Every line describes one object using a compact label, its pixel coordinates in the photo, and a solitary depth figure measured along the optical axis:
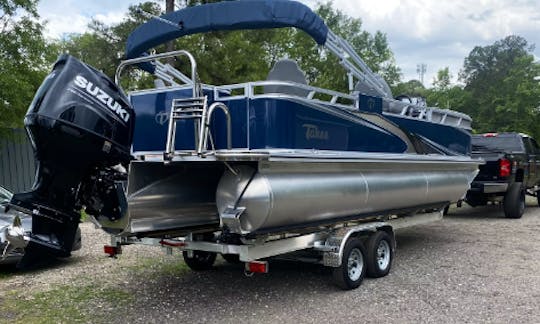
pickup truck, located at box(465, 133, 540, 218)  11.68
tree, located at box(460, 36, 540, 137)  32.72
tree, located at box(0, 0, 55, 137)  12.14
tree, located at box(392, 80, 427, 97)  42.50
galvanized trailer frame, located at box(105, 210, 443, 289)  5.16
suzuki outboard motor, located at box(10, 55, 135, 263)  4.19
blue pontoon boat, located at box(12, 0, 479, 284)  4.29
